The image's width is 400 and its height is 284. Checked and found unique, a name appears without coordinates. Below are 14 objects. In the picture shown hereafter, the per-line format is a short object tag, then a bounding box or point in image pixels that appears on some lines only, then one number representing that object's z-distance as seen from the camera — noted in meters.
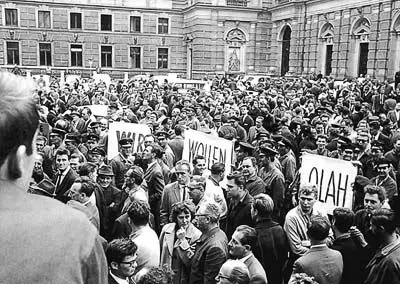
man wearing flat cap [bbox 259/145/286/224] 6.89
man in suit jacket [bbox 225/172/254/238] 5.86
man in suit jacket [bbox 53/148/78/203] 6.49
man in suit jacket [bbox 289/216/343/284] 4.05
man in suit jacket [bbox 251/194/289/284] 4.94
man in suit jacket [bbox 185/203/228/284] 4.46
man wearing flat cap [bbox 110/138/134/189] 7.53
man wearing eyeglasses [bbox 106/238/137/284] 3.60
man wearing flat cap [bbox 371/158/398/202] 6.53
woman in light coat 4.83
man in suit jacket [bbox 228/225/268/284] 4.05
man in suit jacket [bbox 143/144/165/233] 6.89
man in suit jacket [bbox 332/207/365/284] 4.54
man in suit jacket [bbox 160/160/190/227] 6.24
